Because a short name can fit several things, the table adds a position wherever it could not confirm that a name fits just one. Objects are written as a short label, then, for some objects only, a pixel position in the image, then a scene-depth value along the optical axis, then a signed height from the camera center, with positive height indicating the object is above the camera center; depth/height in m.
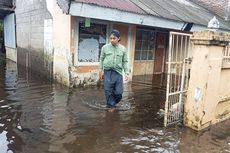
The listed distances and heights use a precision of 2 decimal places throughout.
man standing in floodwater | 4.13 -0.24
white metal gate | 3.67 -1.05
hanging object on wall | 5.62 +1.06
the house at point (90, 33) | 5.70 +0.89
